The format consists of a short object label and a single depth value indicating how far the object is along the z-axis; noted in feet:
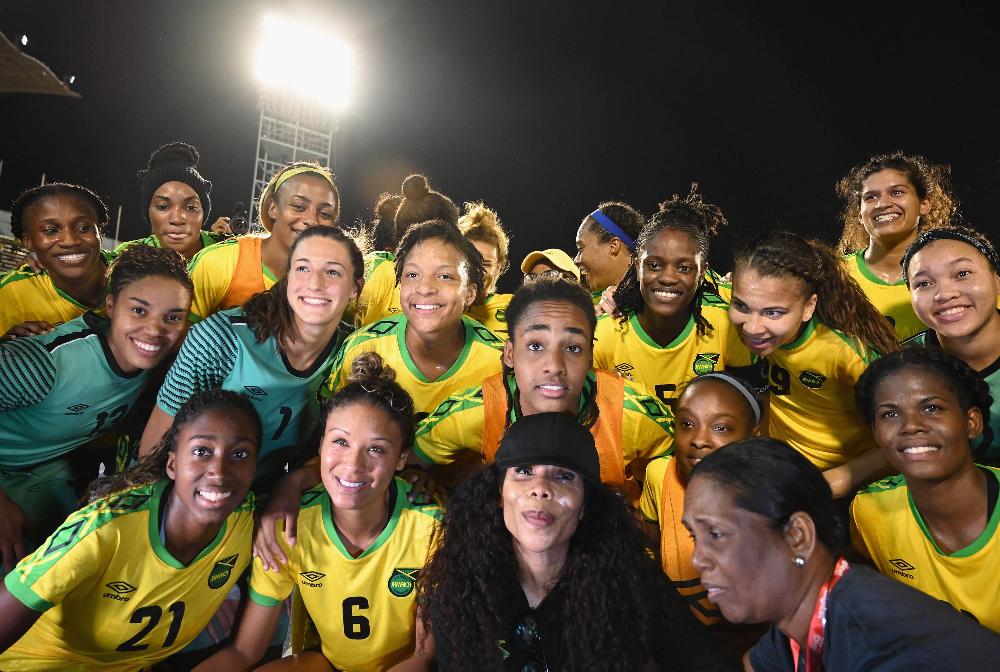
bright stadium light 57.88
